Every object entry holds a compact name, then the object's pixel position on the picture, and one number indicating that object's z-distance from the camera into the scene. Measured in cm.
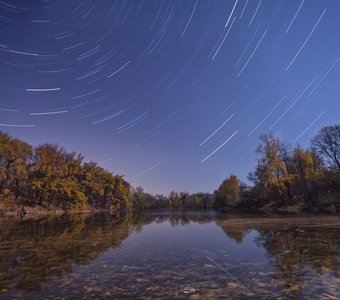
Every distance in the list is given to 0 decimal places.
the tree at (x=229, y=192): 10665
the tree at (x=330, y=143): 6350
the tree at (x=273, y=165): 6525
